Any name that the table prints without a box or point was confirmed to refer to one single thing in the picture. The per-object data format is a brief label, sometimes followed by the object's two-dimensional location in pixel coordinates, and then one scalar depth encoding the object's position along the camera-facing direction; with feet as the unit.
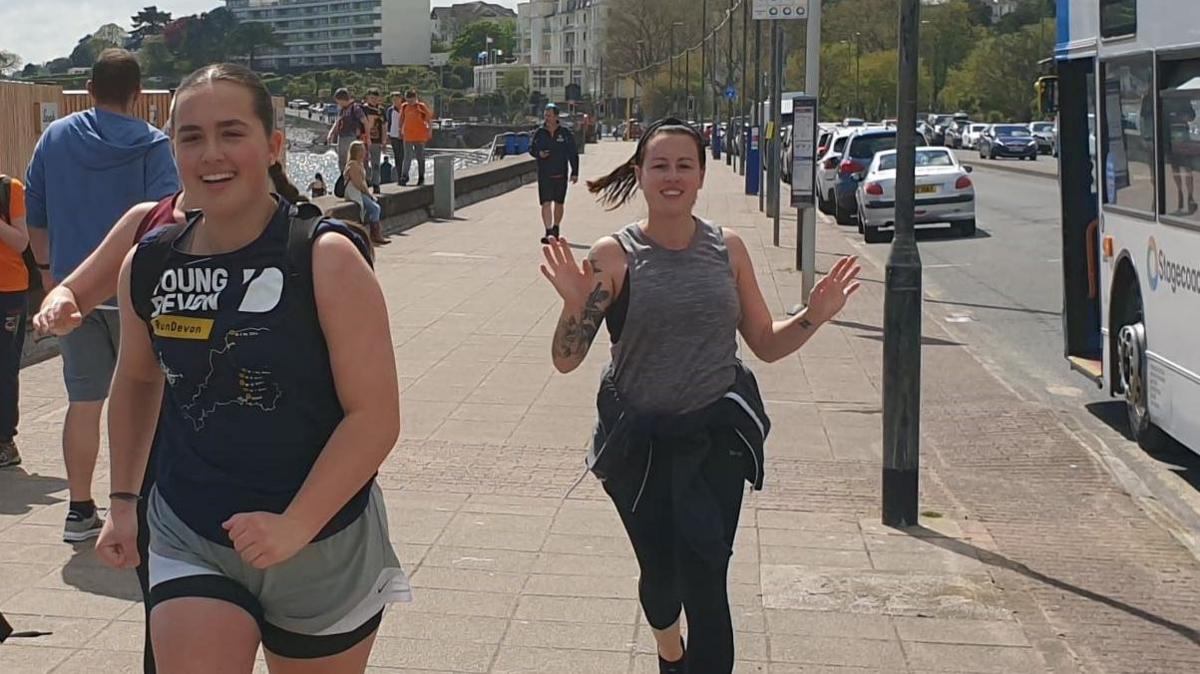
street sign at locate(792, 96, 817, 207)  52.42
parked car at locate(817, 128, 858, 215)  103.24
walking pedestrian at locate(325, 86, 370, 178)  77.25
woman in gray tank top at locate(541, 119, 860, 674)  14.23
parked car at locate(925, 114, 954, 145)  262.80
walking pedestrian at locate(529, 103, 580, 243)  65.72
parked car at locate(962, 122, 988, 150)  245.80
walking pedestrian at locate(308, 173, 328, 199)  69.97
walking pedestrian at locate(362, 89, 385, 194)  82.07
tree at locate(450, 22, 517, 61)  636.89
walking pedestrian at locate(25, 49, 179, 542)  19.30
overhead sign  57.82
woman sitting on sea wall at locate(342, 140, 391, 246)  62.80
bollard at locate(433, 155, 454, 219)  86.79
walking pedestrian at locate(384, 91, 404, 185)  90.22
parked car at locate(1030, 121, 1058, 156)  220.84
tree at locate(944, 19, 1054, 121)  292.40
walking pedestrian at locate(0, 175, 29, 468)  25.38
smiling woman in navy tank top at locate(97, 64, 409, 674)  10.03
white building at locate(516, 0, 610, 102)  511.40
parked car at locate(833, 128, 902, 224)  96.78
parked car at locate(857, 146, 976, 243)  84.12
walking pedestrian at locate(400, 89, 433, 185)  89.40
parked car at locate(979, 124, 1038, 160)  213.25
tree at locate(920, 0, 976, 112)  258.78
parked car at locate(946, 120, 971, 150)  263.08
